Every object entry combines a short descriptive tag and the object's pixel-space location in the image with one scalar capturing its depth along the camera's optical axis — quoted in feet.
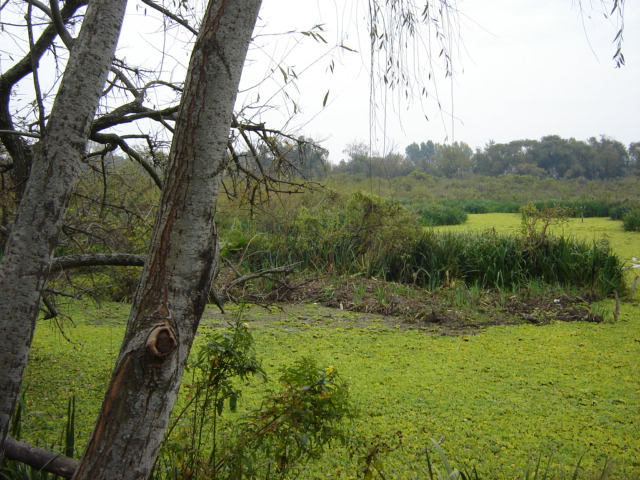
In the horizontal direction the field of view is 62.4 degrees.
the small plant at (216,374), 6.19
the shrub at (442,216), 44.37
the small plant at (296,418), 6.01
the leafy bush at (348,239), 25.57
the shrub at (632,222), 36.24
